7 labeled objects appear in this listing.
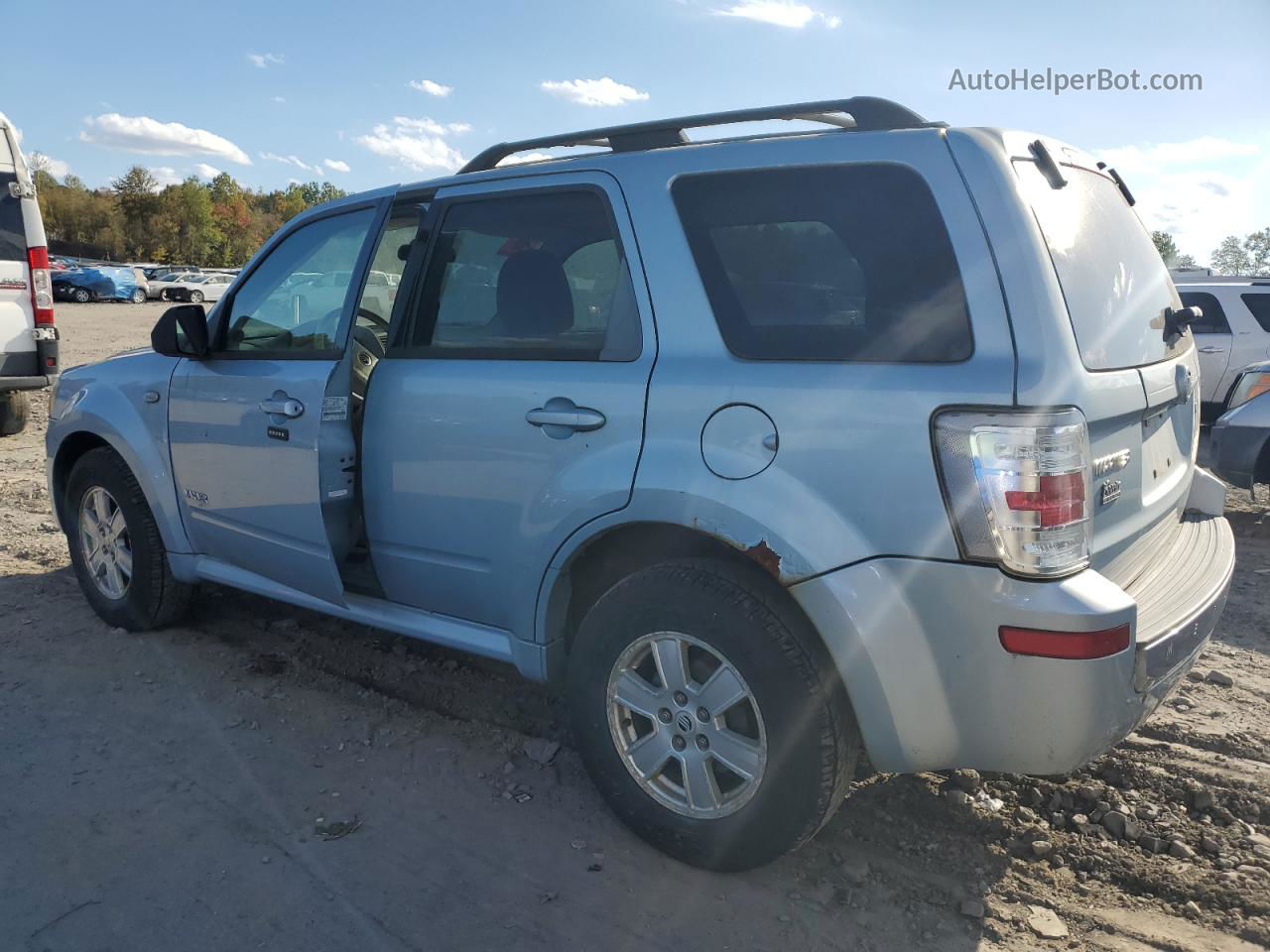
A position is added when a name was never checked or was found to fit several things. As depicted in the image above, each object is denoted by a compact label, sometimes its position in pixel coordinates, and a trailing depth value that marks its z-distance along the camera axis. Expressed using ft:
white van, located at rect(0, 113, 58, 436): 29.25
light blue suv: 7.64
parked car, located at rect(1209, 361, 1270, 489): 20.63
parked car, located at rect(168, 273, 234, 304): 137.18
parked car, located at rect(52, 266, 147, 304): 121.29
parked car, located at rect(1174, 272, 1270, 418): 33.24
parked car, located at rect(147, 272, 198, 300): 138.51
